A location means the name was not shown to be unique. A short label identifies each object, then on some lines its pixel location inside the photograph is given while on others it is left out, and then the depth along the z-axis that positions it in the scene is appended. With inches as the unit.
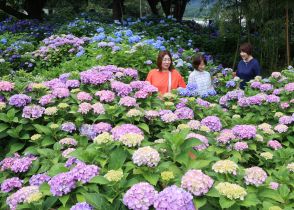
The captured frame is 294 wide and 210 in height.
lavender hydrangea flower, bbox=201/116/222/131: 79.1
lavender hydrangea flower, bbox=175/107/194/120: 80.9
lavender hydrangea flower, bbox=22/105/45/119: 75.7
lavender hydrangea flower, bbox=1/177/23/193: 60.1
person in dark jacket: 166.9
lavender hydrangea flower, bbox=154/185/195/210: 41.4
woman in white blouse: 143.2
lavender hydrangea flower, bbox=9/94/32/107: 78.0
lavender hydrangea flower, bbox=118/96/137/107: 77.2
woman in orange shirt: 138.8
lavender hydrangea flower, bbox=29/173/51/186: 58.4
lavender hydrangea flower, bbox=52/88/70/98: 82.7
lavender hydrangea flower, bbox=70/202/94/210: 44.9
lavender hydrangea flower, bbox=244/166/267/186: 52.1
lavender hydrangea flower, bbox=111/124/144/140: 60.2
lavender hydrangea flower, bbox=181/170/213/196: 44.5
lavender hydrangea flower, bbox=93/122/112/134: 70.1
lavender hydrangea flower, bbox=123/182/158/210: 42.4
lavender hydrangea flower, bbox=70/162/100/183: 50.3
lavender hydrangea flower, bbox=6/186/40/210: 50.2
